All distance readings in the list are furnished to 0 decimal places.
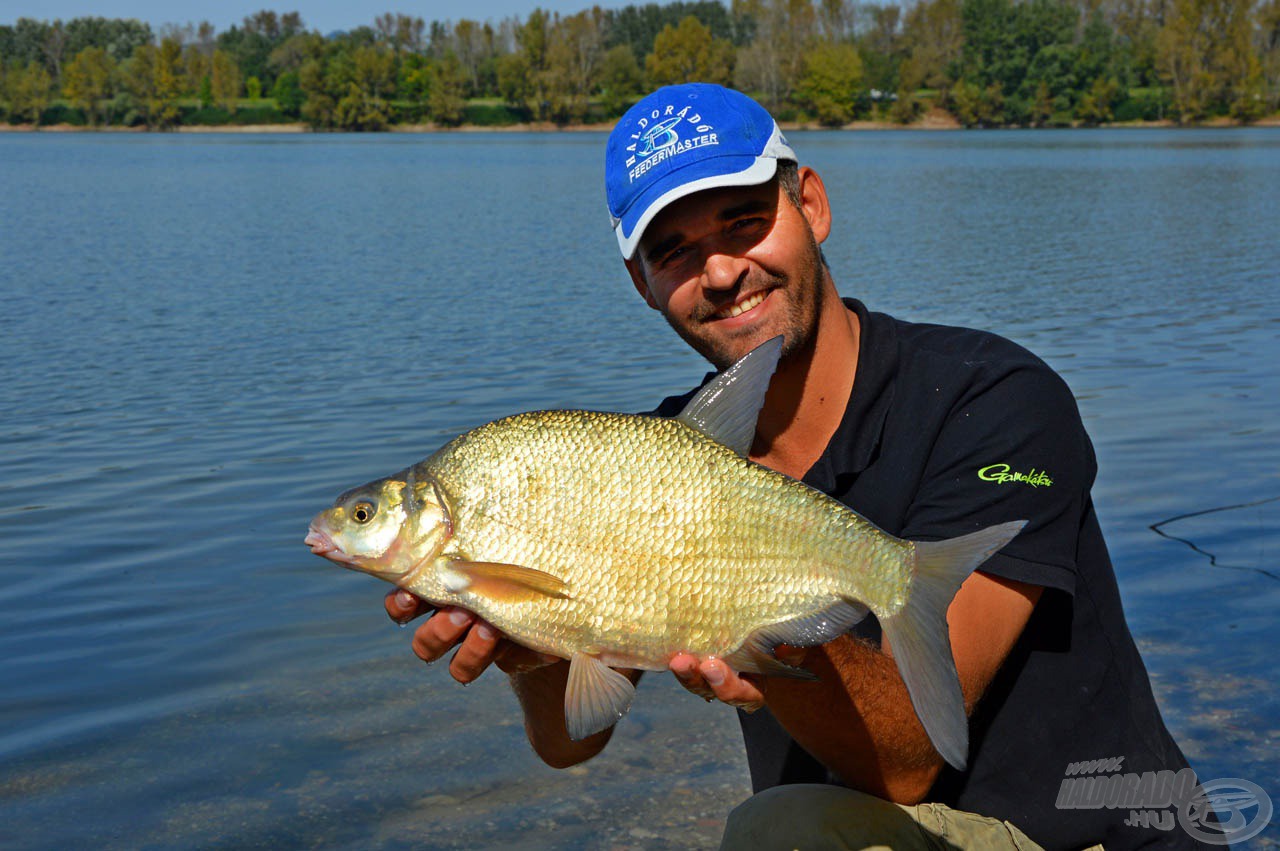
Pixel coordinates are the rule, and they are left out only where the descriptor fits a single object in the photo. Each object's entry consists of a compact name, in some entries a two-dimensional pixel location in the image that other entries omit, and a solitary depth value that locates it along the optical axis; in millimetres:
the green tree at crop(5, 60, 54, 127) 121625
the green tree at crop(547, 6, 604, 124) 121125
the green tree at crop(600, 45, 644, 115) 123562
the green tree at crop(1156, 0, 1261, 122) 98938
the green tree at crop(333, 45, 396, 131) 120688
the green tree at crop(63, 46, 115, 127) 125000
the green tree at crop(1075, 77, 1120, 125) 100875
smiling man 2553
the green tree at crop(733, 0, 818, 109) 122625
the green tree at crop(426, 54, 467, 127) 120188
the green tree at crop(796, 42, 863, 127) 115188
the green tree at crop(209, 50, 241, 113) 129000
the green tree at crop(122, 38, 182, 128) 123625
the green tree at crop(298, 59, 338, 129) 120688
